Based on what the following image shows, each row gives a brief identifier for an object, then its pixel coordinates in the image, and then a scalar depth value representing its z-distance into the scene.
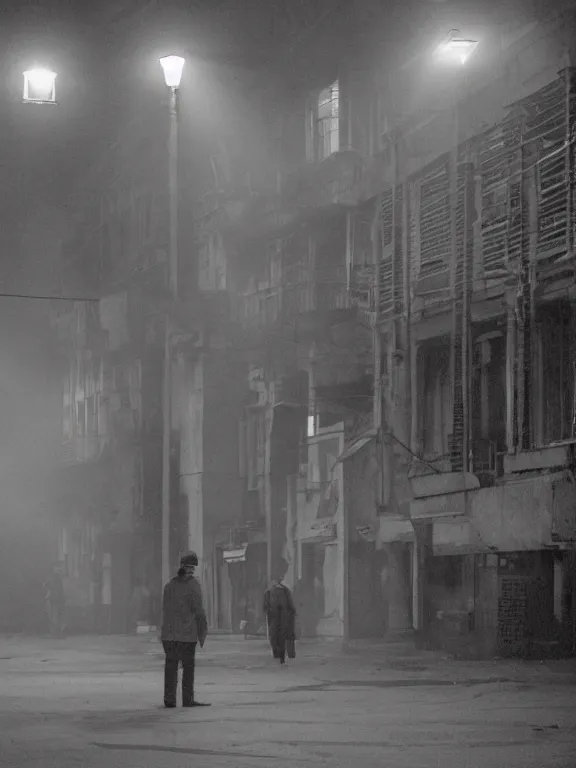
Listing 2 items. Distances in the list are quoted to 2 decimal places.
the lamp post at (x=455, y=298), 34.12
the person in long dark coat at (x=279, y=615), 29.59
